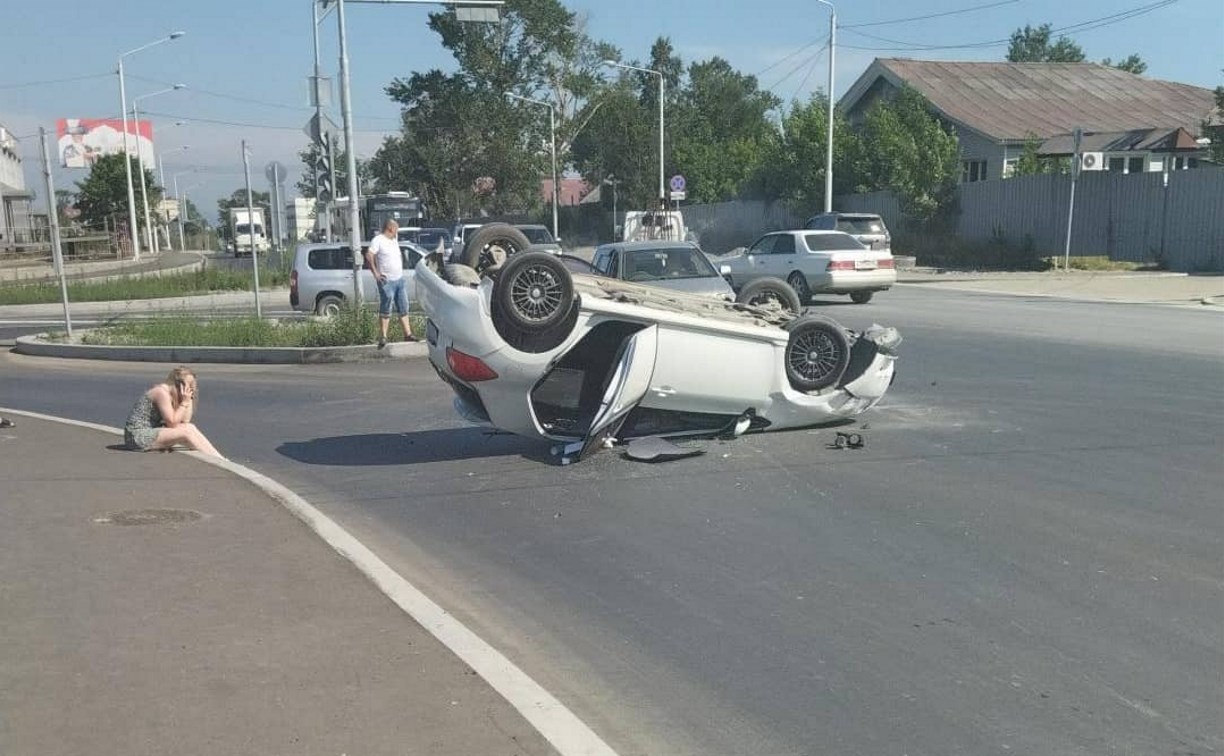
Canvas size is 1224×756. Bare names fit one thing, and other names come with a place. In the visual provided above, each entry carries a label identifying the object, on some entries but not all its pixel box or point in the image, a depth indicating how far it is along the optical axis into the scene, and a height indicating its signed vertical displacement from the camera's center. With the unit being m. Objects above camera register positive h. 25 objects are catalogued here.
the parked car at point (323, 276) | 21.56 -1.07
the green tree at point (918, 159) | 36.44 +1.71
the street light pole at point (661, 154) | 45.40 +2.84
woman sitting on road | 8.97 -1.61
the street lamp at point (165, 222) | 85.60 +0.18
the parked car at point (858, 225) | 27.03 -0.33
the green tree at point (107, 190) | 63.84 +2.05
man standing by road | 15.48 -0.75
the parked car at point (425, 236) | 34.67 -0.54
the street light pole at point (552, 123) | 59.91 +5.18
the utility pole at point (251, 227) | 17.77 -0.07
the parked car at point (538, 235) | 29.27 -0.48
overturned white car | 7.98 -1.11
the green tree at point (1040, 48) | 97.31 +14.47
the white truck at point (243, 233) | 62.32 -0.62
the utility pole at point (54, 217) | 17.02 +0.15
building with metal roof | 38.72 +4.15
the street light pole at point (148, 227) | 63.94 -0.14
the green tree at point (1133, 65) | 86.25 +11.28
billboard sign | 83.62 +6.76
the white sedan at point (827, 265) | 21.41 -1.05
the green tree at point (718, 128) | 64.94 +6.68
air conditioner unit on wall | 29.25 +1.25
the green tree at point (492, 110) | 62.28 +6.17
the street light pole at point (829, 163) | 34.96 +1.55
